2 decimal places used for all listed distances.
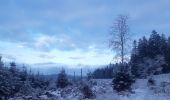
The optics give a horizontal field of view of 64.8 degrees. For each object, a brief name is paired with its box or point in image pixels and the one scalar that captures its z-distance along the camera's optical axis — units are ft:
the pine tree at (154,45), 93.33
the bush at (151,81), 56.45
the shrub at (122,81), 51.65
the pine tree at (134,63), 91.86
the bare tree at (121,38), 63.02
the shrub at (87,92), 49.91
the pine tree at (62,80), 90.18
